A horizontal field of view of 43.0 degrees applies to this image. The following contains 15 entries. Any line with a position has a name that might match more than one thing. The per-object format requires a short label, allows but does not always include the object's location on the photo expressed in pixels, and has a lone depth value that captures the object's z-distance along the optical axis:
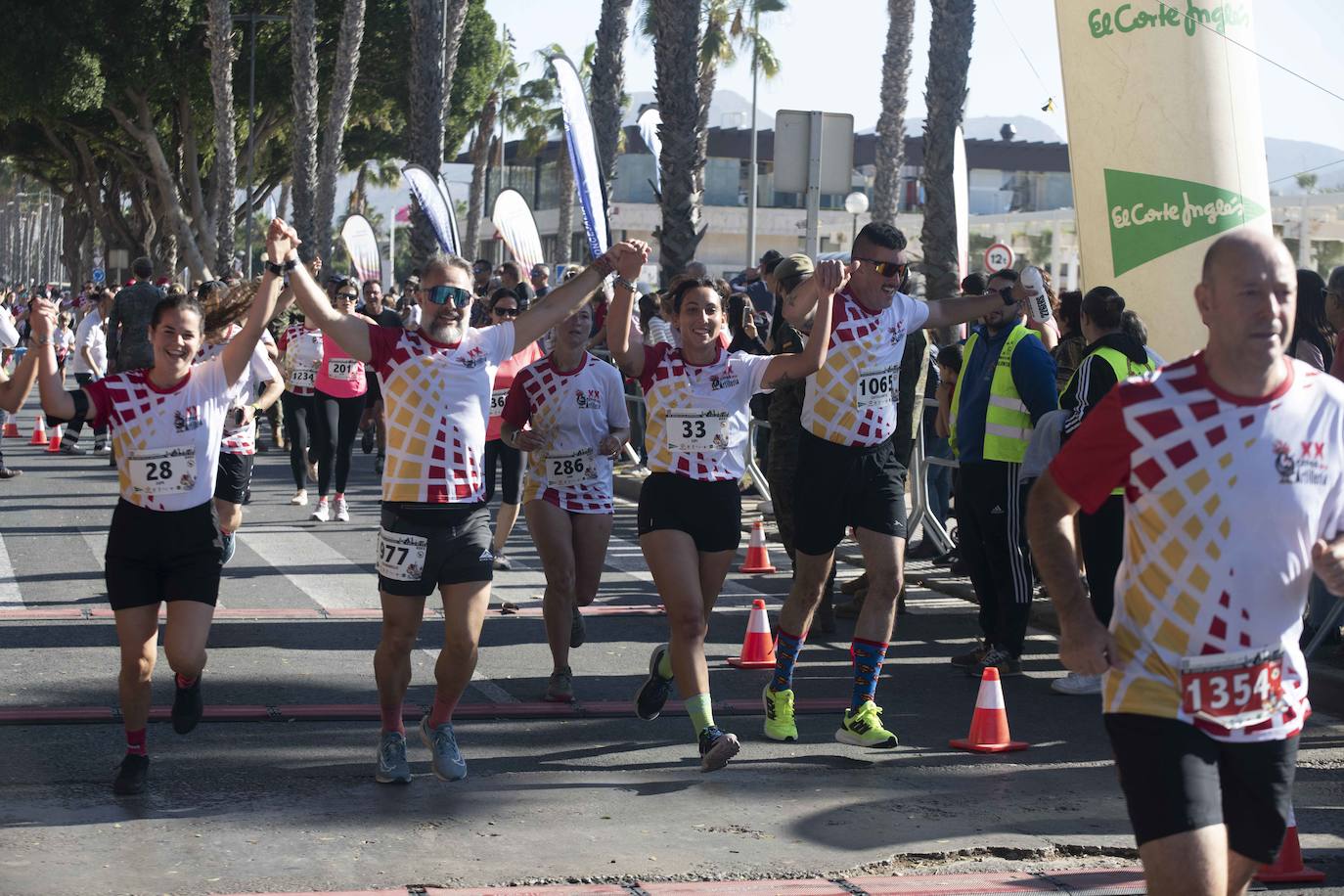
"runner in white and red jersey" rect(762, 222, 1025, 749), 7.23
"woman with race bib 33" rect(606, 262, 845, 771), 6.85
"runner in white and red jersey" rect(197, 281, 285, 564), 10.07
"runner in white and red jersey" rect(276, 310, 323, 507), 14.89
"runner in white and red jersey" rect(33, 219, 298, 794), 6.20
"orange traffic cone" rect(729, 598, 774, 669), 8.98
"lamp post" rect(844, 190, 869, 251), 28.86
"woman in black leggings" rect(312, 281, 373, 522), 14.08
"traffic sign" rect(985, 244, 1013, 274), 21.68
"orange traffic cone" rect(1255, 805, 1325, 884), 5.39
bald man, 3.70
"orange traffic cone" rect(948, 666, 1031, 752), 7.20
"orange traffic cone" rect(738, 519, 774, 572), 12.59
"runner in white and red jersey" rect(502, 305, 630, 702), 7.94
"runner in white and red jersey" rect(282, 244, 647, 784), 6.27
